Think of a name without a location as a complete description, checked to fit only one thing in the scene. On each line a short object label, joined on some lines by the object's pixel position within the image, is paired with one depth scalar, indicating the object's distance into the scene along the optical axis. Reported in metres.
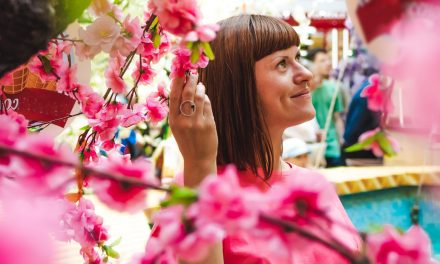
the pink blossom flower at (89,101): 0.95
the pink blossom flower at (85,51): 0.77
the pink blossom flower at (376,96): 0.56
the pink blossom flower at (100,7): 0.73
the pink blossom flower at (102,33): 0.74
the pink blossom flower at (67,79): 0.88
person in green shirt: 3.88
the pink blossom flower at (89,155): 1.01
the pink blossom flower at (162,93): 1.10
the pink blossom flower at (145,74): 1.04
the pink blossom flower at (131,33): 0.80
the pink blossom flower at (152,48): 0.91
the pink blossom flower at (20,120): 0.64
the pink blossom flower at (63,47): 0.84
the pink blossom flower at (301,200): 0.43
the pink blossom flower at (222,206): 0.40
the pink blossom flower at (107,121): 0.99
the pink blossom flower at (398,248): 0.44
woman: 1.18
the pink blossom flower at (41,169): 0.43
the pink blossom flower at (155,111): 1.07
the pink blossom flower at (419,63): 0.42
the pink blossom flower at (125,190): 0.45
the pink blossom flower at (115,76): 0.93
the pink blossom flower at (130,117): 1.01
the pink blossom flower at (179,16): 0.59
